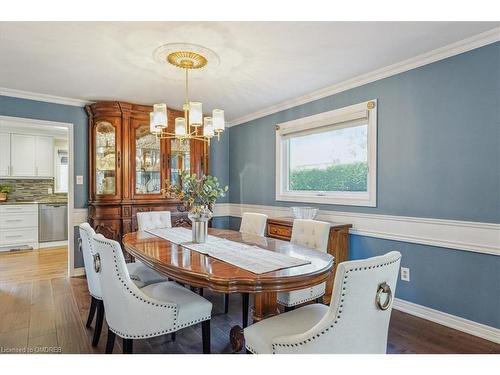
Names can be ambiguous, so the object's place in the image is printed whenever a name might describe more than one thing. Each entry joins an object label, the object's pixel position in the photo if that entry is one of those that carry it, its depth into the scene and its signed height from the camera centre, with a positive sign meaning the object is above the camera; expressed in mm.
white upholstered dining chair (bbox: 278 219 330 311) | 2207 -468
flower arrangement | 2377 -44
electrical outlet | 2809 -795
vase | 2443 -281
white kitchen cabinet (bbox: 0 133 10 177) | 5547 +574
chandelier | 2523 +585
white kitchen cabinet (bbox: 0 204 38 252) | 5426 -702
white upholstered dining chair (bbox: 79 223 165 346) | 2199 -738
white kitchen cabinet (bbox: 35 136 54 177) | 5891 +573
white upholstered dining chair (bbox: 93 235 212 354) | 1721 -704
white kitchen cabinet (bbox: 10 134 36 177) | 5660 +576
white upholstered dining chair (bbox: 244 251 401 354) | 1283 -564
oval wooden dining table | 1593 -469
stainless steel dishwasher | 5754 -672
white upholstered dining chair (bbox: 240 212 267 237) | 3197 -397
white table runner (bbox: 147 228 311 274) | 1818 -458
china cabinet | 3986 +250
